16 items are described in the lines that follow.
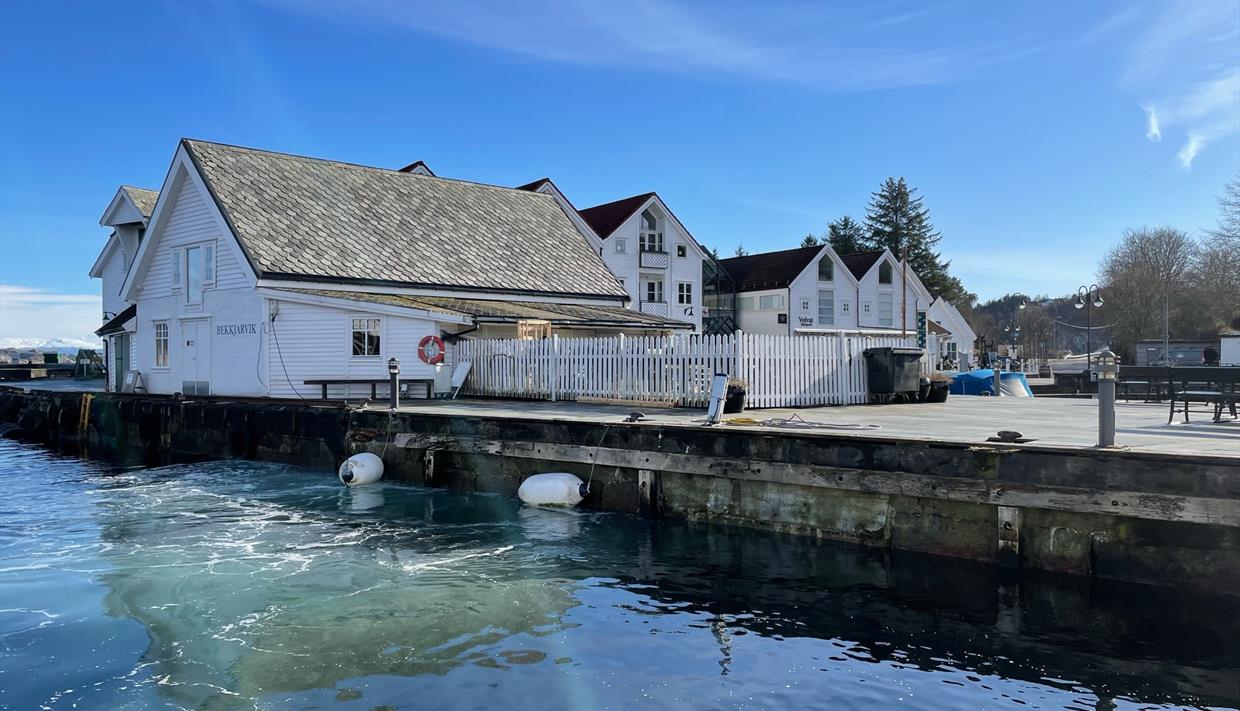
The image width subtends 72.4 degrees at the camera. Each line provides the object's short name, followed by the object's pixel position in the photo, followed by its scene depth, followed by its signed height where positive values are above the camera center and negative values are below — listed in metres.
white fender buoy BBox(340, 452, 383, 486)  15.95 -1.76
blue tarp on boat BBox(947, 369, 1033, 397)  23.78 -0.25
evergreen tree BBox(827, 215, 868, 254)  83.44 +13.82
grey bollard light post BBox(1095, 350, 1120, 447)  8.66 -0.32
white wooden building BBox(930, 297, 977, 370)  72.62 +4.27
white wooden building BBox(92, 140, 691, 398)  21.92 +2.94
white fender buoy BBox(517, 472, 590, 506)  12.91 -1.74
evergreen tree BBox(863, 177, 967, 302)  80.38 +13.63
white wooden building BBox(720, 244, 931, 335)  53.88 +5.64
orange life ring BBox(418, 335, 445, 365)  21.41 +0.70
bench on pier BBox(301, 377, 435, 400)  20.86 -0.11
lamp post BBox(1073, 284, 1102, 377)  34.28 +3.11
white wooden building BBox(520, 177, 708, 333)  43.81 +6.67
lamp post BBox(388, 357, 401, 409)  16.98 -0.07
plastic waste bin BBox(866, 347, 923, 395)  17.09 +0.11
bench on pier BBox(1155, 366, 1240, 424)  11.91 -0.09
